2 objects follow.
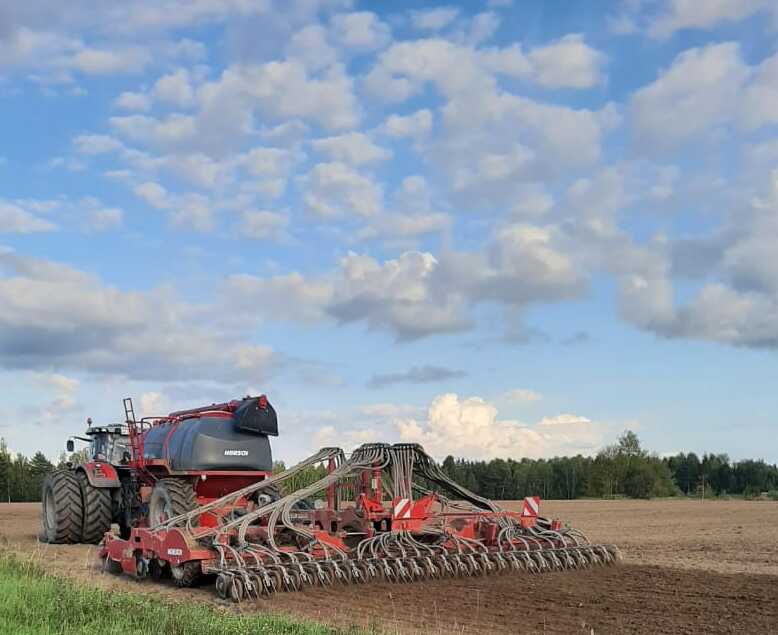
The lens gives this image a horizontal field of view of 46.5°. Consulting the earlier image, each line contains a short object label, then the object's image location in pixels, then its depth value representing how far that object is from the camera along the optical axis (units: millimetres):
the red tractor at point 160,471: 16406
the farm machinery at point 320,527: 12133
